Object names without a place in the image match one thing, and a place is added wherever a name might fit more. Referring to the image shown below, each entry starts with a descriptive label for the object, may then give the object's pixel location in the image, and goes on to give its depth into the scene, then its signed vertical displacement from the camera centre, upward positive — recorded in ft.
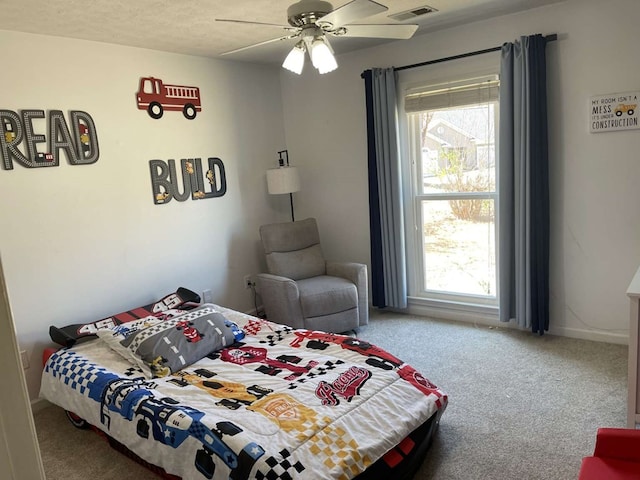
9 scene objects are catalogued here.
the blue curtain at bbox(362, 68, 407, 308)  13.60 -0.82
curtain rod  11.16 +2.62
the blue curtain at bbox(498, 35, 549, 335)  11.34 -0.69
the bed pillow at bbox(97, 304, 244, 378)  9.09 -3.11
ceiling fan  7.09 +2.25
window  12.76 -0.83
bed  6.54 -3.54
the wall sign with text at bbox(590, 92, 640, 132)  10.62 +0.80
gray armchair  12.74 -3.10
